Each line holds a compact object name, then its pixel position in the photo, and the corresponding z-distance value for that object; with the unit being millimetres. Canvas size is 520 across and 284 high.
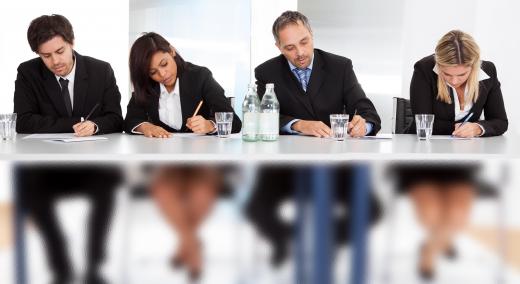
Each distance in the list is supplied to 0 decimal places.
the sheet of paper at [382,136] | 2330
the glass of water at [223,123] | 2253
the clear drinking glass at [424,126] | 2238
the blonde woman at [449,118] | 1926
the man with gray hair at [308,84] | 2537
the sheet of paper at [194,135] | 2353
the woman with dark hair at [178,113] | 1889
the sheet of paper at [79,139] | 2068
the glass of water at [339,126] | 2152
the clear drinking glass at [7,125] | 2062
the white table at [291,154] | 1698
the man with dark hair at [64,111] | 1827
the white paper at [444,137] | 2351
